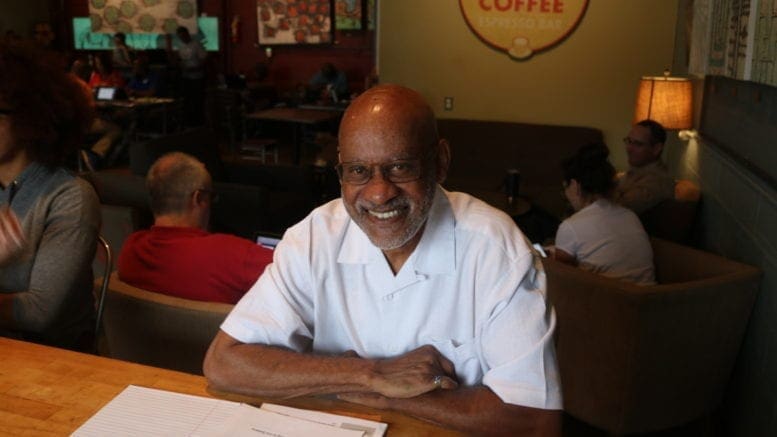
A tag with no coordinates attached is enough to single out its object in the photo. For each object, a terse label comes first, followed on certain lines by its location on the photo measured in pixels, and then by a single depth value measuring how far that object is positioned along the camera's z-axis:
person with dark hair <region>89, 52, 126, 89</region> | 9.05
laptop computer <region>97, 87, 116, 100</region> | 7.92
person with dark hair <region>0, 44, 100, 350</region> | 1.64
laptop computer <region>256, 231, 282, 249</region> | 2.45
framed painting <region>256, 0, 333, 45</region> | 9.81
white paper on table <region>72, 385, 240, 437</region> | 1.07
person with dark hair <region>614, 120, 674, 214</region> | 3.38
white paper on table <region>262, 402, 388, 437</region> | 1.08
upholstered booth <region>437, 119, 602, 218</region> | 5.24
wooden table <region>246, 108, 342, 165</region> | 7.41
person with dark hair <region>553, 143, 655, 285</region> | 2.52
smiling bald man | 1.16
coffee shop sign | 5.15
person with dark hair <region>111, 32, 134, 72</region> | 9.92
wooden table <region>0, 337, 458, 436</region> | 1.09
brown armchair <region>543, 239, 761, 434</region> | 2.12
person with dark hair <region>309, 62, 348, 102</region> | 8.88
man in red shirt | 1.92
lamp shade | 3.95
